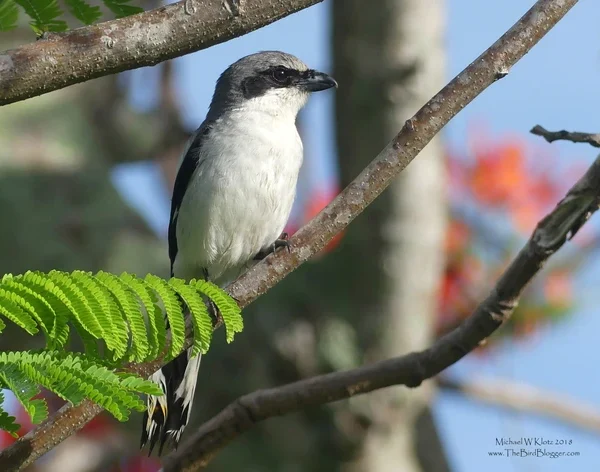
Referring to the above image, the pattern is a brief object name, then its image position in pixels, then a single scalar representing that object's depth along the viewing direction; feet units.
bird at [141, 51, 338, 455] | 34.14
